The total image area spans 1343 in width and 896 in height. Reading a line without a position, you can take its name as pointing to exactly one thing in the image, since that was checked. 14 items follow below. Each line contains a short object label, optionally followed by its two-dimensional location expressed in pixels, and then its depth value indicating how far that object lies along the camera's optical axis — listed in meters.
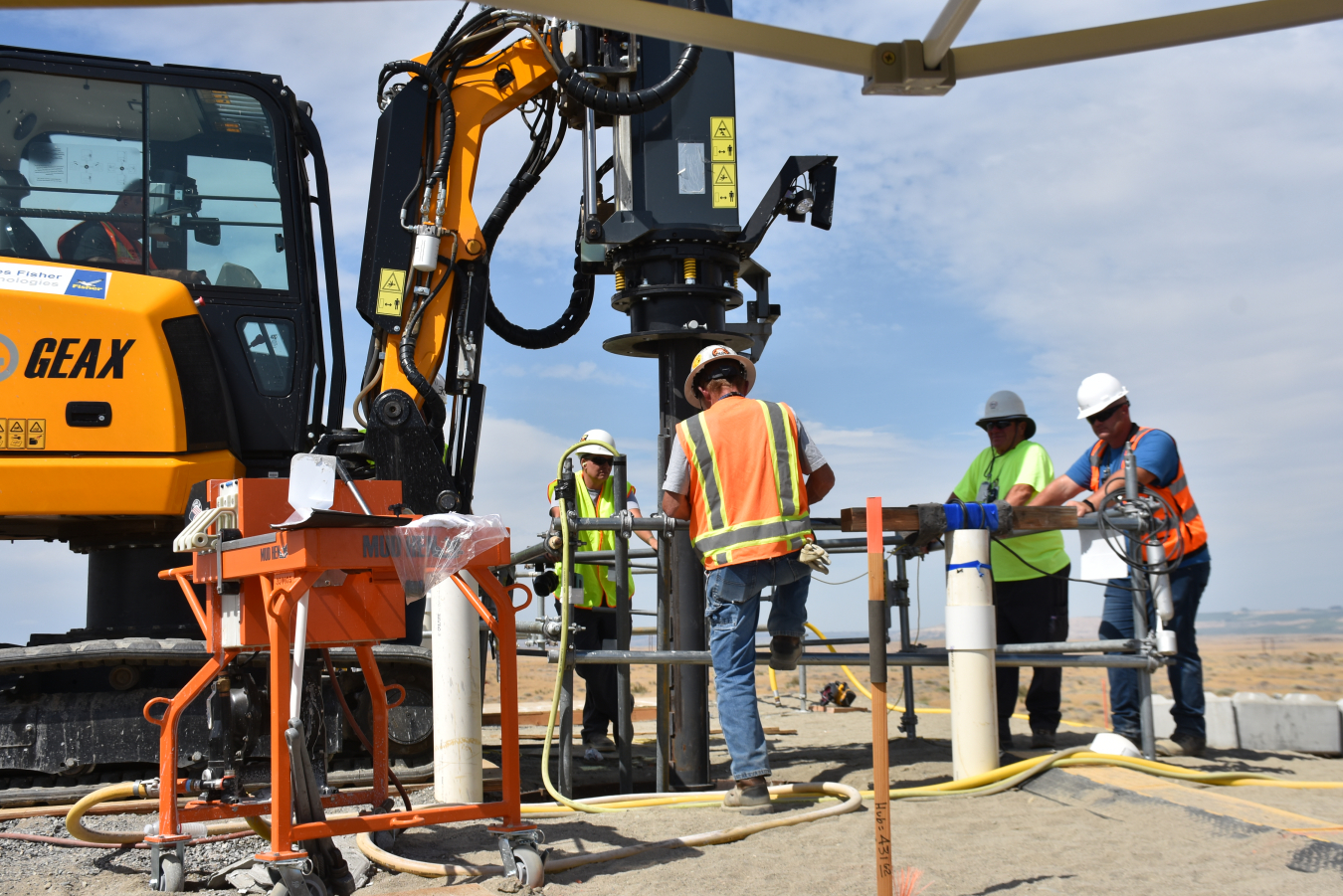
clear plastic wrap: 3.57
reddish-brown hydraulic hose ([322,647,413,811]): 4.23
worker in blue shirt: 5.55
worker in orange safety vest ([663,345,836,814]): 4.65
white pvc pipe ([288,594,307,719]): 3.44
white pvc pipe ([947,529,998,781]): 4.83
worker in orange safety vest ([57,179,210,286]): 5.88
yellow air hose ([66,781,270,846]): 4.06
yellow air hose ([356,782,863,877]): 3.71
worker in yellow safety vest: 6.94
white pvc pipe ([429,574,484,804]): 4.92
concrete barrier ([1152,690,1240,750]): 6.38
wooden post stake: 3.21
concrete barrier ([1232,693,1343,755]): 6.14
